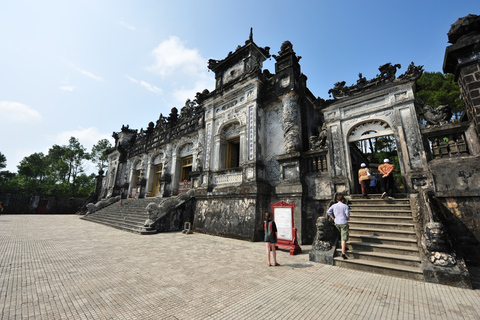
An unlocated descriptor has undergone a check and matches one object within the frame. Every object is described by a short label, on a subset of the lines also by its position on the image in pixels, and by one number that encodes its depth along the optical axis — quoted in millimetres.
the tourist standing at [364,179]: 6866
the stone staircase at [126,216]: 10294
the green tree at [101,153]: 34469
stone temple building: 5262
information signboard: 5820
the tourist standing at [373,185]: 7242
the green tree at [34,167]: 34969
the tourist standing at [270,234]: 4602
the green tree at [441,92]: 13688
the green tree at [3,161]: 34031
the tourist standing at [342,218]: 4820
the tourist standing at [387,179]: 6605
